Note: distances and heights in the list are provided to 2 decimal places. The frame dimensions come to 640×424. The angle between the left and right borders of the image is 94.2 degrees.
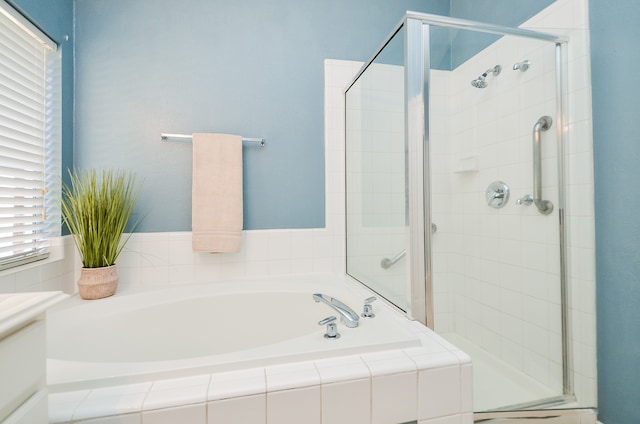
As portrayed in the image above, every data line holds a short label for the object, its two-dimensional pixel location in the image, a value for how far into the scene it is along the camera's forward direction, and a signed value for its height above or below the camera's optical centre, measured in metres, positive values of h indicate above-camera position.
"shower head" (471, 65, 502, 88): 1.48 +0.70
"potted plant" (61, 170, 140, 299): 1.43 -0.04
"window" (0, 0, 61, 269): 1.22 +0.36
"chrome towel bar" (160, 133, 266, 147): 1.67 +0.45
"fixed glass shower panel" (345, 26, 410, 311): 1.29 +0.20
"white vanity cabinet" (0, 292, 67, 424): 0.41 -0.21
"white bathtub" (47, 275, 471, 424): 0.71 -0.43
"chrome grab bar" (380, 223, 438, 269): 1.26 -0.21
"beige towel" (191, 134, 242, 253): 1.67 +0.12
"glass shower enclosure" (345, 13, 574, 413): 1.21 +0.08
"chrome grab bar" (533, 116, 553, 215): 1.36 +0.23
